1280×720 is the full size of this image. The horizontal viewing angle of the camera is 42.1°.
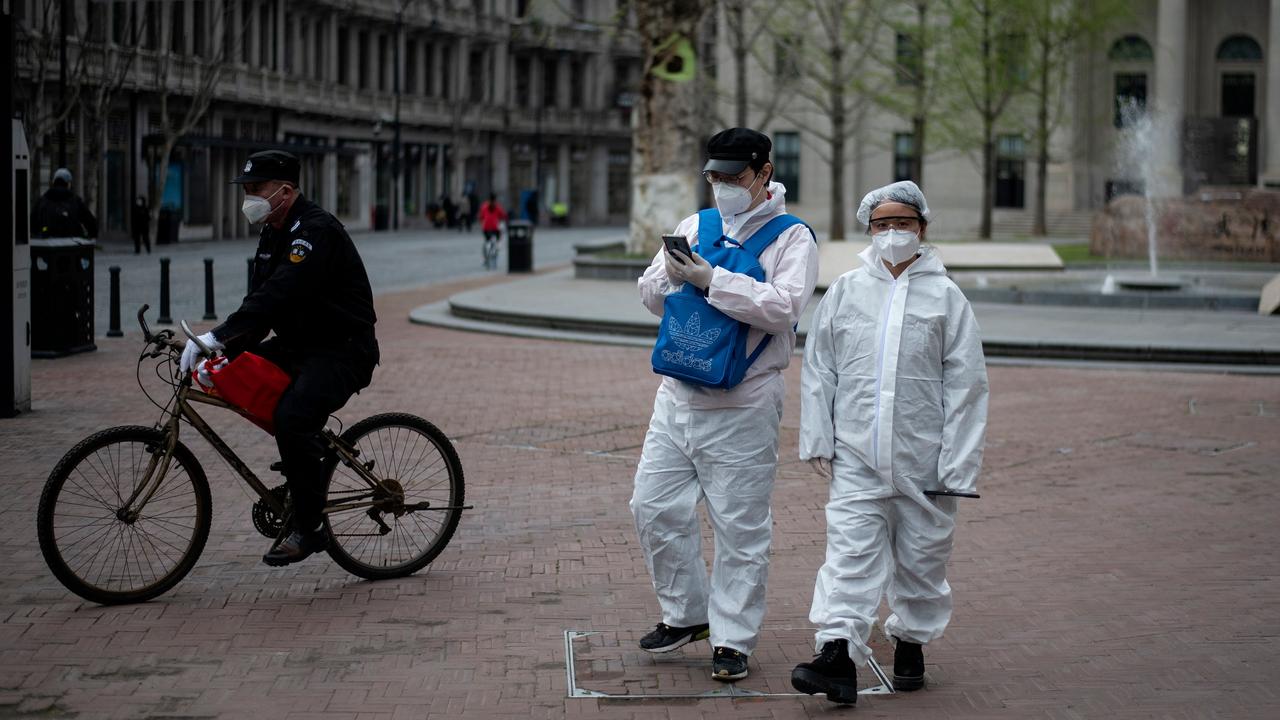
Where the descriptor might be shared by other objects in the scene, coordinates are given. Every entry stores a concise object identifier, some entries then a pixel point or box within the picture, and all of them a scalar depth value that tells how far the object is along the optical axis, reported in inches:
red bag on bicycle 245.2
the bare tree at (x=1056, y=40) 1820.9
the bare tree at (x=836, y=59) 1533.0
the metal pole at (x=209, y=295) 788.6
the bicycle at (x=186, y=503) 241.8
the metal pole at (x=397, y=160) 2524.6
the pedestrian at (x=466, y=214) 2347.4
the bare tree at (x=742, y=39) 1459.2
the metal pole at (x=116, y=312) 687.7
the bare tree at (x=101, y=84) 1481.3
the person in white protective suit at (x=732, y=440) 210.7
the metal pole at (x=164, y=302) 724.0
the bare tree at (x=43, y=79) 1378.0
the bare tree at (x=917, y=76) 1793.8
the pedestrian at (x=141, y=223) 1526.8
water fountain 2049.7
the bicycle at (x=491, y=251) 1386.6
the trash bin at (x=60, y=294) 582.2
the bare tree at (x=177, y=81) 1620.9
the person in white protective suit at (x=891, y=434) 202.5
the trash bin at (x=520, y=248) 1304.1
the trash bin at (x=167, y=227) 1761.8
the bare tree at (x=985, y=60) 1807.3
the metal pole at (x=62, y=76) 1322.6
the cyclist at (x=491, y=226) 1409.2
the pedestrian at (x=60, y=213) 731.8
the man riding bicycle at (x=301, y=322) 246.8
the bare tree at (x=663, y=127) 1022.4
